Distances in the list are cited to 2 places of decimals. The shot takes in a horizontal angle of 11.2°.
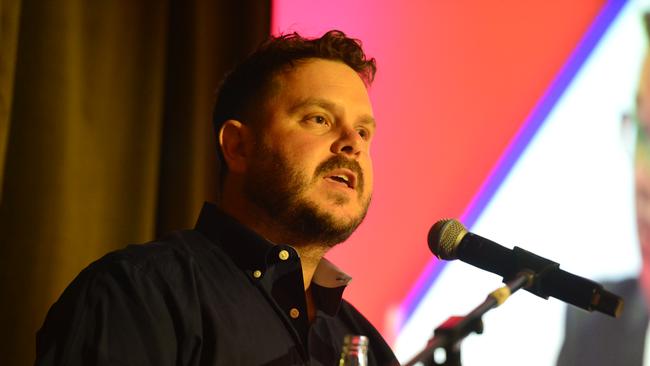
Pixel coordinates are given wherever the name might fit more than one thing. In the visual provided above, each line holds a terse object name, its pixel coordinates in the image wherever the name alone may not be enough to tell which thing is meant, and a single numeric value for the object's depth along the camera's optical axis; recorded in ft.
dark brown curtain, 12.78
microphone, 10.97
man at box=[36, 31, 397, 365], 11.27
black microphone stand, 10.60
